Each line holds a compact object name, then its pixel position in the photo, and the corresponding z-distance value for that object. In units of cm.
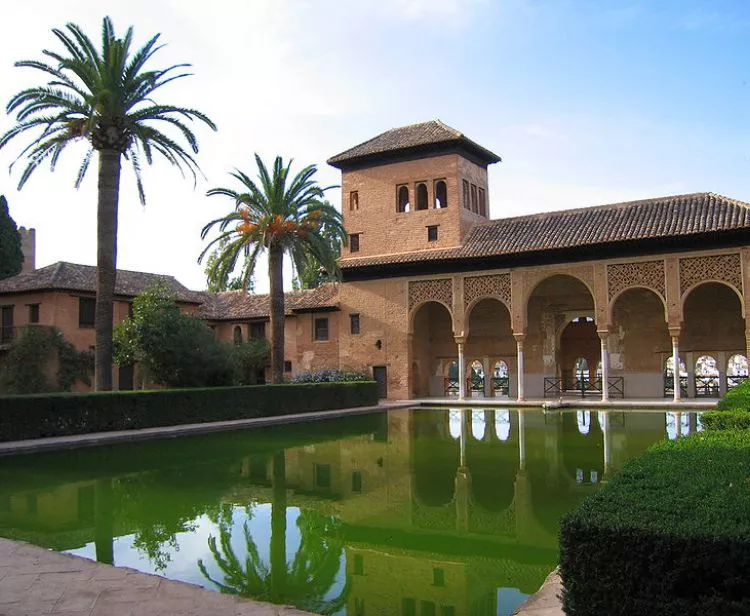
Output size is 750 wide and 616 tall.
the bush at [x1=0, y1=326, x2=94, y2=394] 2647
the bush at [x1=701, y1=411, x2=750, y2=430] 890
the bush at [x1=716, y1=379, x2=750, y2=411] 1044
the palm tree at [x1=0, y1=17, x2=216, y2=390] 1816
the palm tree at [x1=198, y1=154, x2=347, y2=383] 2412
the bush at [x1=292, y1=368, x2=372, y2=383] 2961
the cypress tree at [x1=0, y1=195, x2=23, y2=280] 3550
